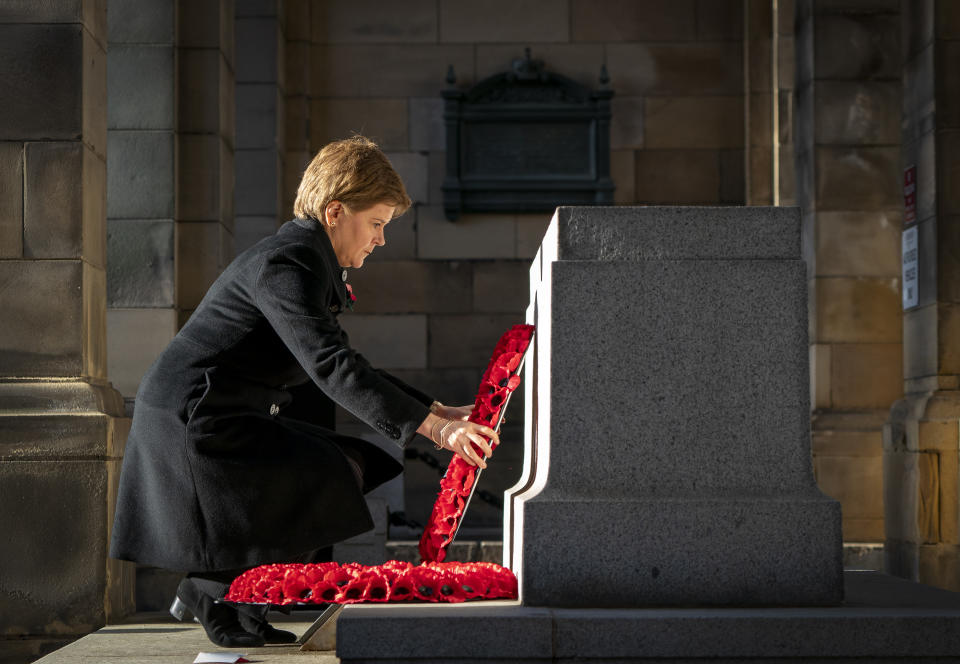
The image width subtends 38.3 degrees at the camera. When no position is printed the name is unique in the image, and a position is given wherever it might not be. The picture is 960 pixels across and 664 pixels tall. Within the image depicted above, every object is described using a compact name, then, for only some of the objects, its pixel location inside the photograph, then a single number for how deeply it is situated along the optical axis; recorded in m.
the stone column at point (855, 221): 10.77
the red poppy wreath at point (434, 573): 4.45
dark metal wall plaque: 12.56
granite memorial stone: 4.32
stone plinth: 4.01
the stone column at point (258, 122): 12.39
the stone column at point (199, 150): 9.88
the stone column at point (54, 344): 7.24
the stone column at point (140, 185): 9.53
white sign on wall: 9.64
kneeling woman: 4.47
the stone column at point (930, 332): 8.98
